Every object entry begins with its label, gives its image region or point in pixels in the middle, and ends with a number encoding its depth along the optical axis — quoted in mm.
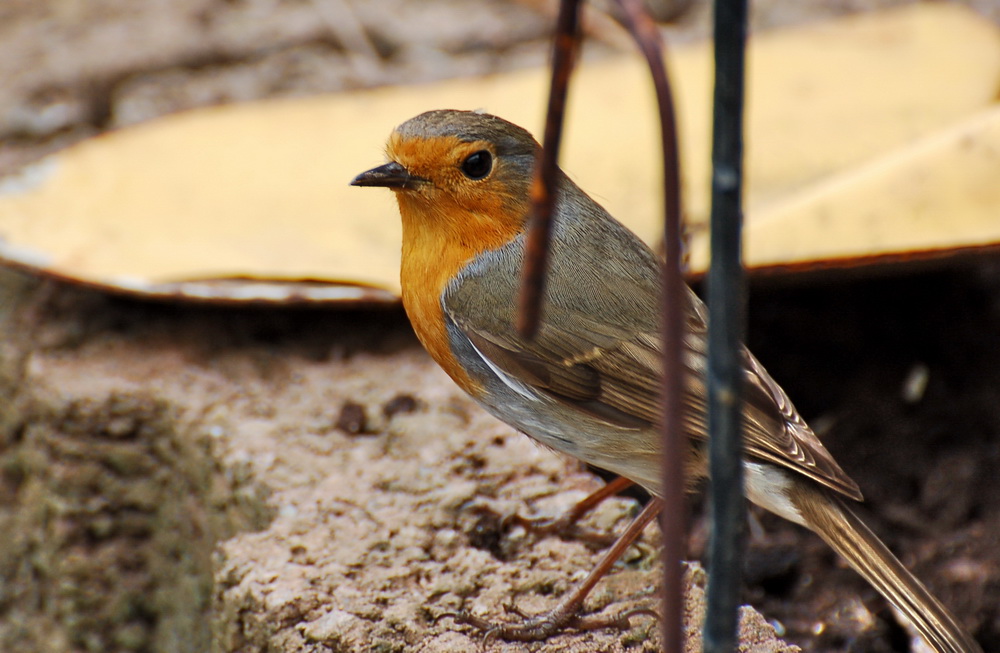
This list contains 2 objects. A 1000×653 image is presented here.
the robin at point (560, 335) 3354
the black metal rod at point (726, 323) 3176
